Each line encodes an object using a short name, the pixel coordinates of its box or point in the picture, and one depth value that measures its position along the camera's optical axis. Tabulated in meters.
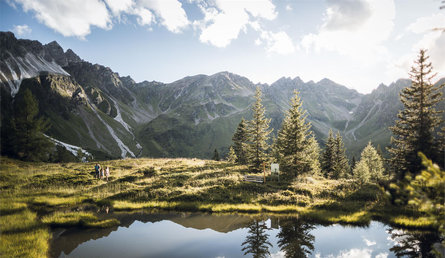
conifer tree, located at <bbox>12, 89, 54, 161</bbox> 35.81
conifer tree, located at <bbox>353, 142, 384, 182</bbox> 54.38
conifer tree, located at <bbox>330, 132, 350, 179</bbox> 49.89
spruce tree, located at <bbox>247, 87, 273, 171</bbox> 30.40
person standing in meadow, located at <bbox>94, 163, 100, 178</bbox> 24.91
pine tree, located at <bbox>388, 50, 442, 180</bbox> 21.80
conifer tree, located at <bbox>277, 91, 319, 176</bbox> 27.33
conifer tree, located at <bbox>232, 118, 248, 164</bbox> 52.31
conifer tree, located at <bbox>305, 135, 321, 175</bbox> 28.05
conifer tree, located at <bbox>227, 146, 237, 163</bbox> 60.44
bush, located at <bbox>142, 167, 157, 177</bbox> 26.84
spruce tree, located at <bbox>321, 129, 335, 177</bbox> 46.47
